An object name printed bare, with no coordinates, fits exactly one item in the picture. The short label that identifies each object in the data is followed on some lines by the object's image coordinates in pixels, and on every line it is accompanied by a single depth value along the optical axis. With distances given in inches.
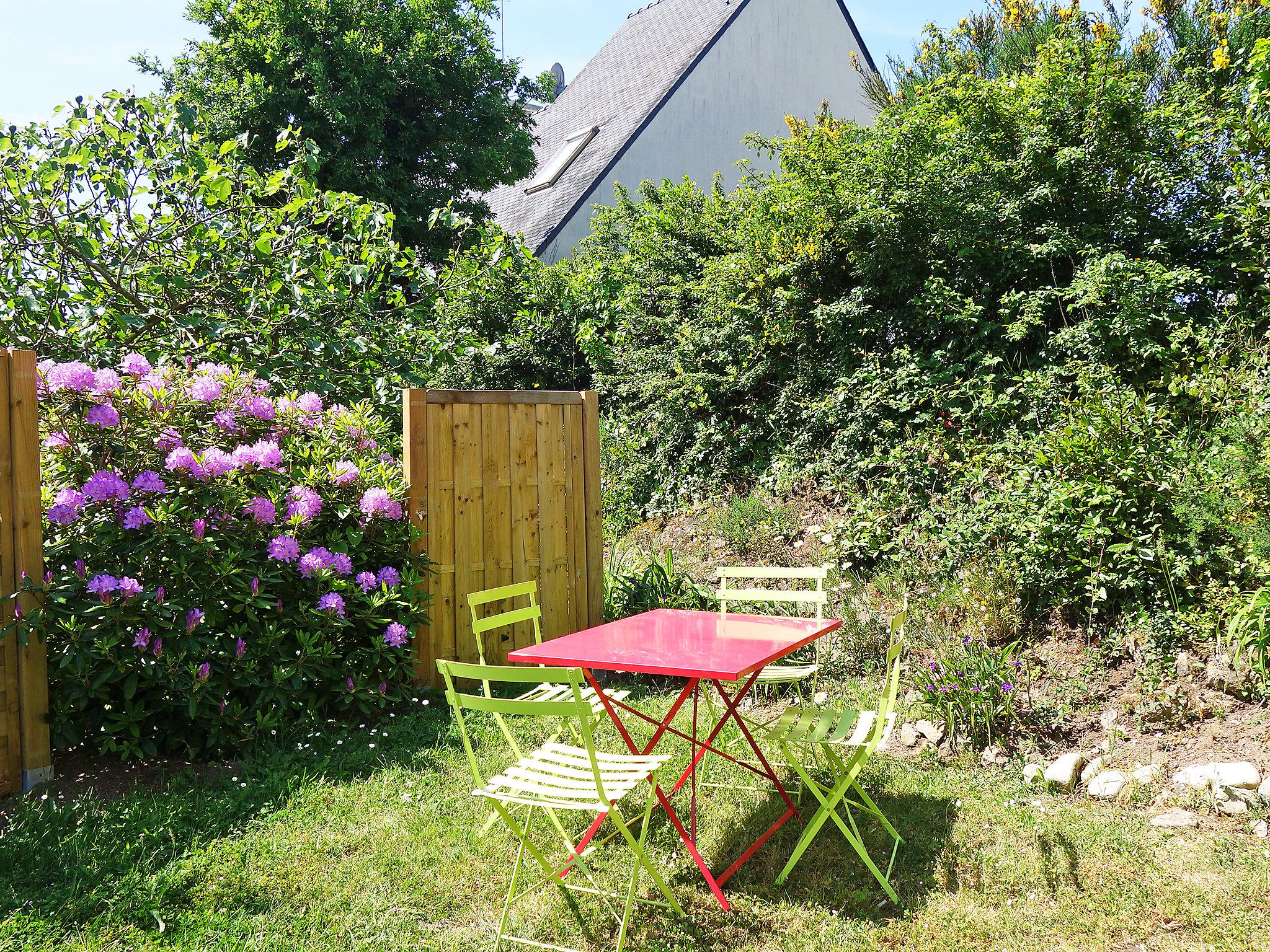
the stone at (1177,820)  141.9
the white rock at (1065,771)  159.8
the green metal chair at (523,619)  160.9
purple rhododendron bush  162.9
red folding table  126.0
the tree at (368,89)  516.4
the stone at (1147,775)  155.2
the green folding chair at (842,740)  129.1
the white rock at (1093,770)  161.0
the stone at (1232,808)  142.6
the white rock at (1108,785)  154.7
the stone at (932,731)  183.5
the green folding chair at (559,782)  110.6
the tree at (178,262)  218.8
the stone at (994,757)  171.9
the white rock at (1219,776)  146.0
